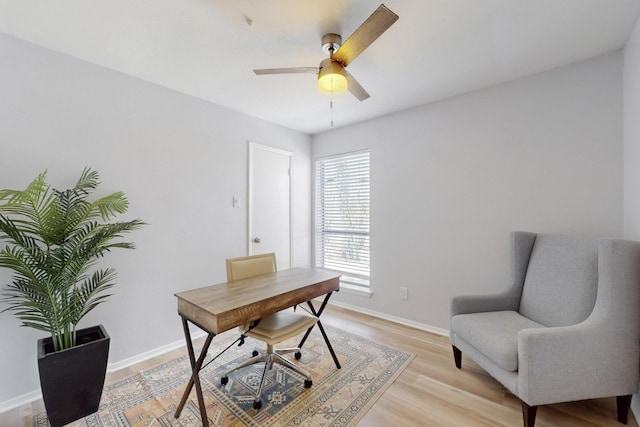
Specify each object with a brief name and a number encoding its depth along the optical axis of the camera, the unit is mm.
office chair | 1819
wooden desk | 1473
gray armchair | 1480
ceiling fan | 1411
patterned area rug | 1655
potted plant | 1582
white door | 3270
